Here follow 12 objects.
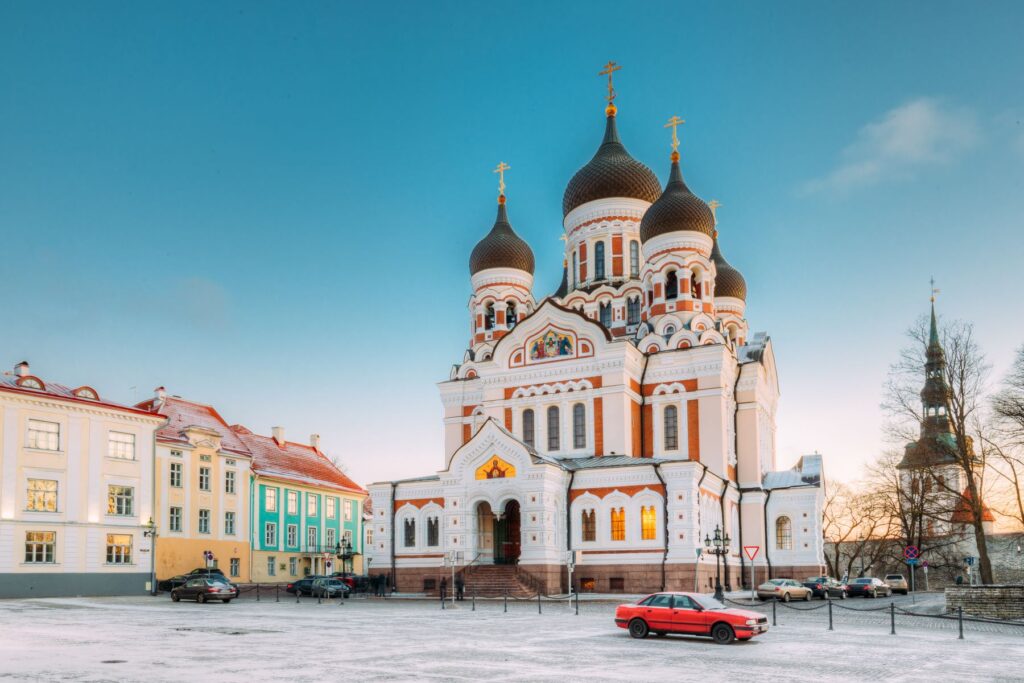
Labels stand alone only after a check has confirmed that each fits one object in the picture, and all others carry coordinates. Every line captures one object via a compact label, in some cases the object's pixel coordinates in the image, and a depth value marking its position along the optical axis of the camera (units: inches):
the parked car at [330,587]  1632.4
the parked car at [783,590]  1505.9
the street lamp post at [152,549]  1723.7
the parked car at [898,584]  2102.6
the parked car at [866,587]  1814.7
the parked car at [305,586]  1736.0
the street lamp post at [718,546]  1355.6
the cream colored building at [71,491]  1567.4
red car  794.2
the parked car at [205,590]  1435.8
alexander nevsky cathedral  1585.9
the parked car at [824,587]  1647.4
